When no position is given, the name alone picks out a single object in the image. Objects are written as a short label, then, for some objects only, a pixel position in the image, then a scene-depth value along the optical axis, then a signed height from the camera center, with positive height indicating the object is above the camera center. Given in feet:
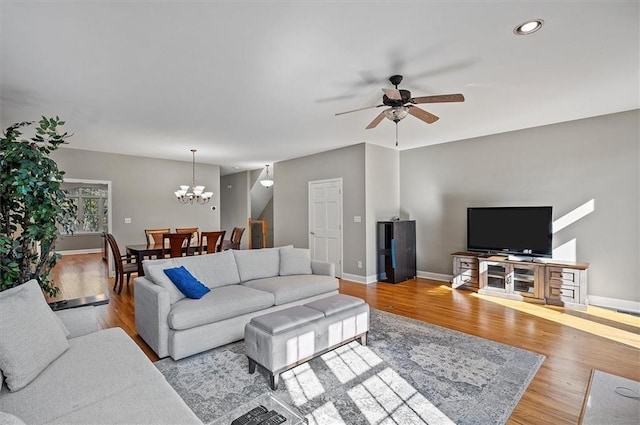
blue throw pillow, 10.26 -2.27
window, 32.75 +1.07
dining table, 16.22 -1.94
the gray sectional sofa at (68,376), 4.48 -2.76
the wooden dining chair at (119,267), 16.66 -2.82
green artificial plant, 8.30 +0.21
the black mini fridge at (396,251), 19.04 -2.38
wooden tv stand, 14.03 -3.30
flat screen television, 15.38 -0.99
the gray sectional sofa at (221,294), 9.28 -2.80
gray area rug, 6.86 -4.32
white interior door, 21.01 -0.54
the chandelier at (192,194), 22.12 +1.49
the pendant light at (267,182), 28.66 +2.89
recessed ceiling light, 7.31 +4.38
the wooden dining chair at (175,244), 16.66 -1.56
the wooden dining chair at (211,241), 18.35 -1.59
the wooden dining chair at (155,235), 20.90 -1.34
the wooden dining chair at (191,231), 22.68 -1.19
